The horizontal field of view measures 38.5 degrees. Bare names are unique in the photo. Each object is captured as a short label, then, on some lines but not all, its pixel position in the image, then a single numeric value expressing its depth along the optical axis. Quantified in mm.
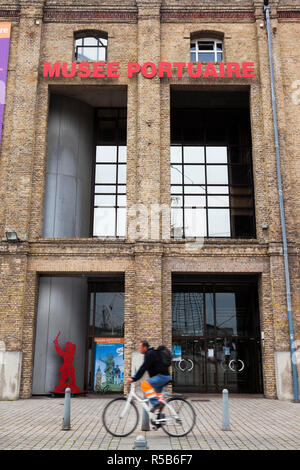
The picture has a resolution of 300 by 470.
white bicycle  7938
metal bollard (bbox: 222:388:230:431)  8857
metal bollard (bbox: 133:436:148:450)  5312
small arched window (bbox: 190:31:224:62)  18281
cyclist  8000
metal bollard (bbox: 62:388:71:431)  8859
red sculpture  15633
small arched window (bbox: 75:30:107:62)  18328
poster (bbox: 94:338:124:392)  16734
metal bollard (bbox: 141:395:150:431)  8344
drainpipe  14695
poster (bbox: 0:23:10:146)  17156
